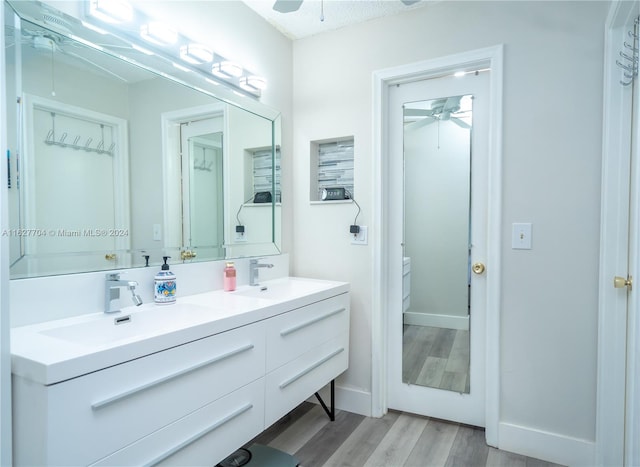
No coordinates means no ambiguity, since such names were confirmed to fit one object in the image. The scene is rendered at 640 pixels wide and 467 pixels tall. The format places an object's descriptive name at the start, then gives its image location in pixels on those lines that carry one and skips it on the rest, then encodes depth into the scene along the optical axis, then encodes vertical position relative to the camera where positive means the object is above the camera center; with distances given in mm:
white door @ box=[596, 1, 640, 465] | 1697 -102
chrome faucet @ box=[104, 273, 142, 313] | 1446 -260
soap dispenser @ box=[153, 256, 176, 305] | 1633 -279
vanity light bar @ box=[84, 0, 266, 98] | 1484 +800
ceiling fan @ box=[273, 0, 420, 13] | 1817 +1041
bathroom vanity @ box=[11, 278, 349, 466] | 939 -483
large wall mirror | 1271 +281
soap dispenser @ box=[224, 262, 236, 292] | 2008 -300
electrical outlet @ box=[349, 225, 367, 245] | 2400 -103
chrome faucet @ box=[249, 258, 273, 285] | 2203 -280
